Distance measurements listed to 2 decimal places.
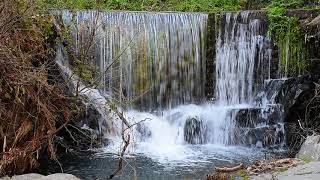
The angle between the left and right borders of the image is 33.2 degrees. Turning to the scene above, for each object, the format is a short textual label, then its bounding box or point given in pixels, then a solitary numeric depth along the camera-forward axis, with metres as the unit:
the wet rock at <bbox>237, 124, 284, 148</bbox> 10.95
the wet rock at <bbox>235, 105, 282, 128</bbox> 11.27
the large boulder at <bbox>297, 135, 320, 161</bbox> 7.65
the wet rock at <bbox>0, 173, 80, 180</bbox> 6.52
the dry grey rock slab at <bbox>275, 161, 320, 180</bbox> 6.01
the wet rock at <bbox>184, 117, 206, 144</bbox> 10.99
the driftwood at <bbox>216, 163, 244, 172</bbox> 7.25
